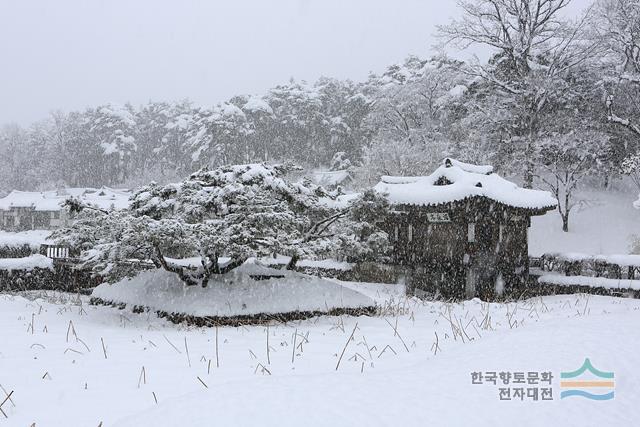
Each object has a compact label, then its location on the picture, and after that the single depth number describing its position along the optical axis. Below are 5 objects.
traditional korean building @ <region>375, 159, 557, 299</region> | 14.99
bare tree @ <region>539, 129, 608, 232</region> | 24.41
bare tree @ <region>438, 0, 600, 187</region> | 24.56
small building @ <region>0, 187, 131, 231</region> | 45.38
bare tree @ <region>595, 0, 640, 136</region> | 22.86
